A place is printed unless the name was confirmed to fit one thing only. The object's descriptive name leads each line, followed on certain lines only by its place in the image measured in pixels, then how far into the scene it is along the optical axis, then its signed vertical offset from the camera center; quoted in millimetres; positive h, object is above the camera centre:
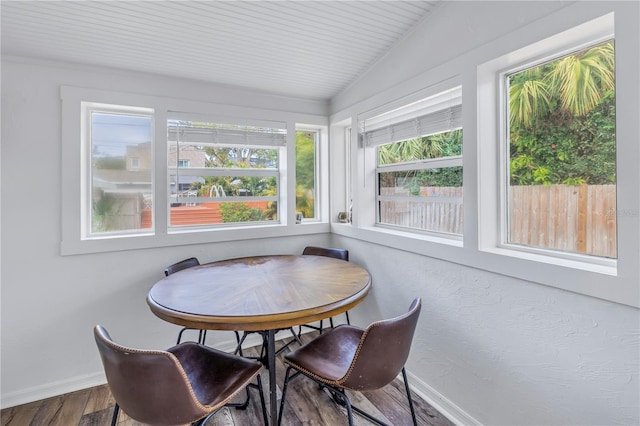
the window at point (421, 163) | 1933 +383
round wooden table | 1308 -422
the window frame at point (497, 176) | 1066 +197
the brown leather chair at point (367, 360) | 1241 -693
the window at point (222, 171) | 2518 +392
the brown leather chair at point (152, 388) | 1052 -636
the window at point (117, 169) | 2250 +359
